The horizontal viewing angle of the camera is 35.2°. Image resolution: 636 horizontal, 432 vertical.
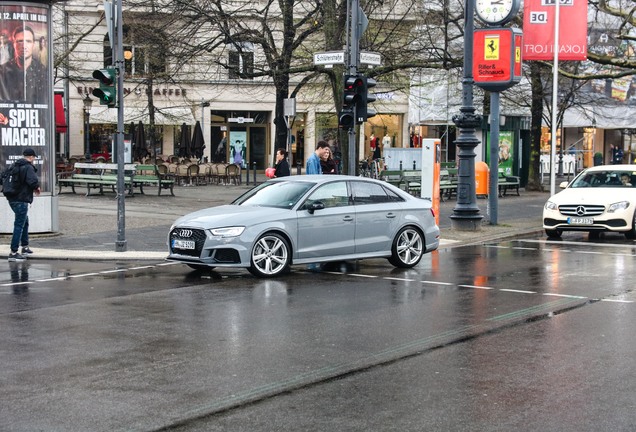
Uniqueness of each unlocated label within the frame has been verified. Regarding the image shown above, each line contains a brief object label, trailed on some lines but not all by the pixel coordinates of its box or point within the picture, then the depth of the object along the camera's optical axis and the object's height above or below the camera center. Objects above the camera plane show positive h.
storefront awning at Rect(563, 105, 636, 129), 54.09 +2.34
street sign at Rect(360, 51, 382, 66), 19.48 +1.99
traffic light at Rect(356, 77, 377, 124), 19.69 +1.20
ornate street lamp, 21.83 +0.21
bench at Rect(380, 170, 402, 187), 32.19 -0.52
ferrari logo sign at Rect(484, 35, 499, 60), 22.28 +2.53
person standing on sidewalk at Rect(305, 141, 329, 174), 19.06 -0.06
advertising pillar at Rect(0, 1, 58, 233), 18.97 +1.17
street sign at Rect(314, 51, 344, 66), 19.52 +2.01
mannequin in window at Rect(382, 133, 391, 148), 51.44 +0.98
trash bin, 31.64 -0.52
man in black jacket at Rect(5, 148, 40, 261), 16.44 -0.65
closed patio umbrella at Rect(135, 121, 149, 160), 43.03 +0.86
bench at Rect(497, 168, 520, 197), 34.91 -0.75
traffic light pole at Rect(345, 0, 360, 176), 19.69 +2.09
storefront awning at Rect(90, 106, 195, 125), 50.84 +2.22
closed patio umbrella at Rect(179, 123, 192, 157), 45.25 +0.73
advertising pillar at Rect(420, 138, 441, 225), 21.23 -0.19
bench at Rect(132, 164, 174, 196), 31.00 -0.65
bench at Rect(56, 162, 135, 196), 30.44 -0.62
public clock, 22.27 +3.36
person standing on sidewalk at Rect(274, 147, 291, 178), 20.47 -0.14
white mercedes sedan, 20.03 -0.98
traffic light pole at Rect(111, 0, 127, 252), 17.05 +0.36
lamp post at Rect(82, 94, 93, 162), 41.84 +2.13
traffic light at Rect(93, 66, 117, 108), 16.94 +1.25
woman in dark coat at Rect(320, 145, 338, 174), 19.44 -0.08
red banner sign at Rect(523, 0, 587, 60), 25.55 +3.43
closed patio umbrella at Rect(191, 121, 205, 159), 44.56 +0.78
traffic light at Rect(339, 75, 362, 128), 19.61 +1.23
